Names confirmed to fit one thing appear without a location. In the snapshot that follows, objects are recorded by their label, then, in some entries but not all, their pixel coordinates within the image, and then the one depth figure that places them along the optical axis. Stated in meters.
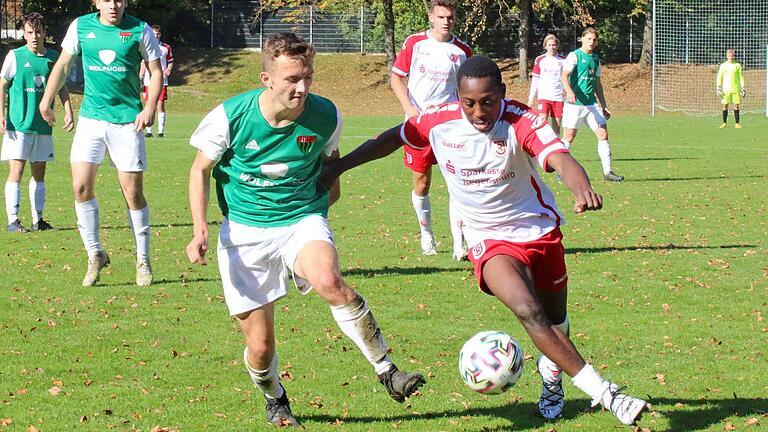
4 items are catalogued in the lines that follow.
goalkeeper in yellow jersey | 31.91
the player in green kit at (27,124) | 13.48
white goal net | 41.97
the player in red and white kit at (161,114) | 26.43
